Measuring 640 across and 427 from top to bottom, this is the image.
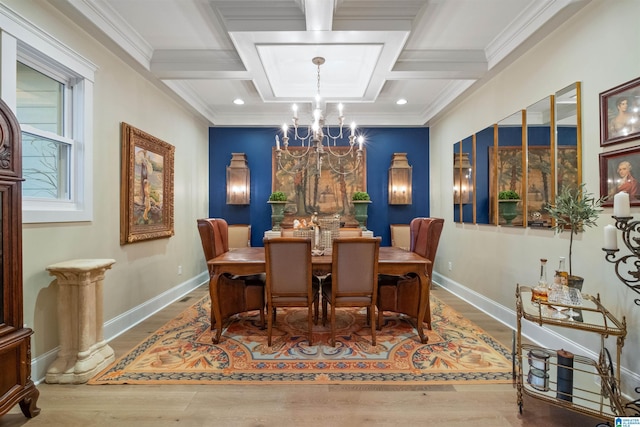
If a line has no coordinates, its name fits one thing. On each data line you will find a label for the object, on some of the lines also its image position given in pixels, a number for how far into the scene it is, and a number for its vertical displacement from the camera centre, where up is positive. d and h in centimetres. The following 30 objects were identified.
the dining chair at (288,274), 251 -52
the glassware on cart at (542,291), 183 -50
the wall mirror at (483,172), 343 +49
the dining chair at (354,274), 252 -53
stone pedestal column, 210 -79
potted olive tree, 194 +1
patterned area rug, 216 -118
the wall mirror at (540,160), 256 +47
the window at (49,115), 197 +78
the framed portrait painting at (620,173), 186 +26
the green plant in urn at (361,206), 512 +14
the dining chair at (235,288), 294 -75
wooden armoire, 158 -34
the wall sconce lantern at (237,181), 520 +59
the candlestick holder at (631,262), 156 -31
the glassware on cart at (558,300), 172 -53
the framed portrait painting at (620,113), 186 +66
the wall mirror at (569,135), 228 +62
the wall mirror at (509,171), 292 +44
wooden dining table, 267 -50
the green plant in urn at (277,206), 507 +14
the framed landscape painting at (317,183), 531 +56
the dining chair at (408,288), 287 -74
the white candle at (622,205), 154 +4
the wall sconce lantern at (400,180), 521 +59
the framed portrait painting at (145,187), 304 +32
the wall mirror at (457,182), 416 +44
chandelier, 529 +106
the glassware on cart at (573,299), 175 -53
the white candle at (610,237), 160 -13
